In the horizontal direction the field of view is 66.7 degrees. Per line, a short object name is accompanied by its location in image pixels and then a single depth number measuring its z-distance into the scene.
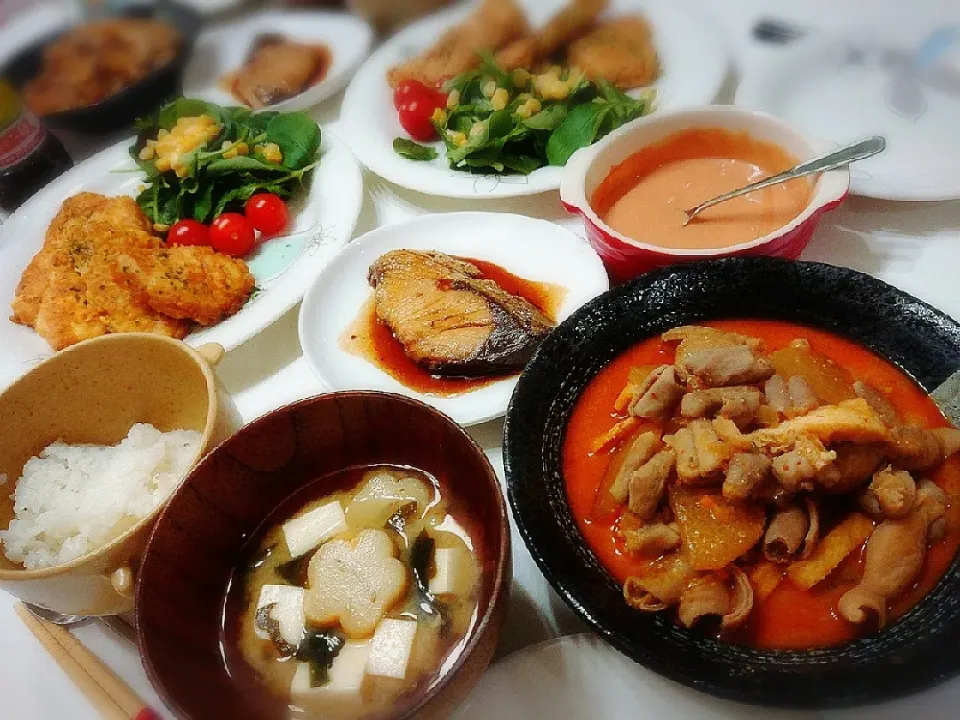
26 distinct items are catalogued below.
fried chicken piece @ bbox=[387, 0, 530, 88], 0.47
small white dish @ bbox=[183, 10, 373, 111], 0.48
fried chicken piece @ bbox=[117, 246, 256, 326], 0.39
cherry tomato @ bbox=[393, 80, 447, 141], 0.48
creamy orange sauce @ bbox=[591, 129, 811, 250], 0.36
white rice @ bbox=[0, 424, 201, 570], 0.28
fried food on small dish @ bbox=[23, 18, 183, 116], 0.43
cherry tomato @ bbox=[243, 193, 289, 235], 0.45
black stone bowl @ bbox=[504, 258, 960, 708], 0.21
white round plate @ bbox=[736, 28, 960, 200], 0.38
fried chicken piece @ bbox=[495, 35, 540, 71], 0.49
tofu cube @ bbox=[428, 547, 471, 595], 0.25
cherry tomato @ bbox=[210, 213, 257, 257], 0.44
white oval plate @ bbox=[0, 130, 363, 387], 0.39
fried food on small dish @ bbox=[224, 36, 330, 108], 0.51
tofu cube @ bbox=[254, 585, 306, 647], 0.25
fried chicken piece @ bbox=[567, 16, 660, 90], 0.47
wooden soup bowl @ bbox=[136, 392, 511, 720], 0.22
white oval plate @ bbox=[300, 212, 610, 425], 0.34
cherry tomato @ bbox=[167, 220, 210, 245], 0.45
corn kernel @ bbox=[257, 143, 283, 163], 0.48
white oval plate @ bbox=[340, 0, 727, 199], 0.43
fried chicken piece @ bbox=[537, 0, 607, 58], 0.48
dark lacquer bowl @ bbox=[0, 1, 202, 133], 0.43
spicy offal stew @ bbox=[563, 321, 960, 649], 0.23
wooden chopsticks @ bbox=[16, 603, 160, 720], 0.26
